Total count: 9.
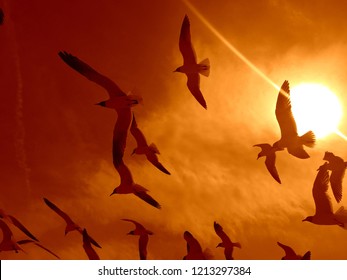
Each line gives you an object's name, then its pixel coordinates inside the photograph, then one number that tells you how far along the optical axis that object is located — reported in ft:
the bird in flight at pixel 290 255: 30.00
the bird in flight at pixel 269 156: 29.20
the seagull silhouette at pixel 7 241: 33.39
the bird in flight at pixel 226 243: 32.86
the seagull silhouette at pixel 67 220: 33.40
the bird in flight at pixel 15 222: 33.88
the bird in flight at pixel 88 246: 33.58
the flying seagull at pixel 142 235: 34.22
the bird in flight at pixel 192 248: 30.19
